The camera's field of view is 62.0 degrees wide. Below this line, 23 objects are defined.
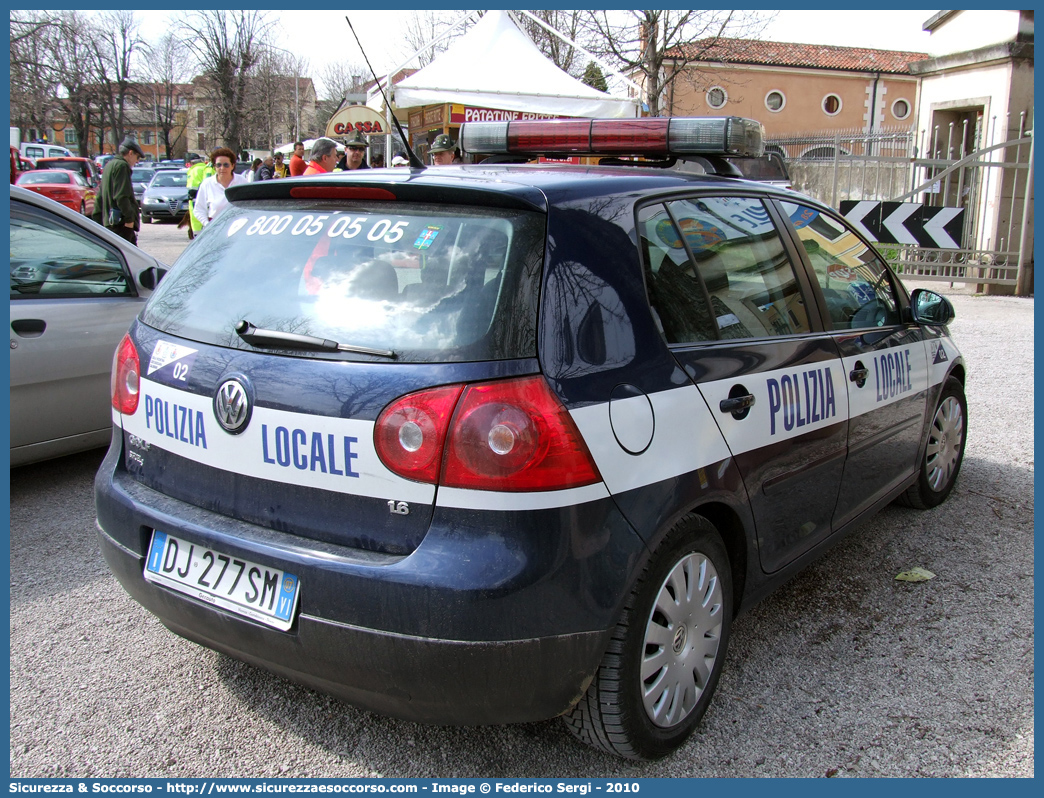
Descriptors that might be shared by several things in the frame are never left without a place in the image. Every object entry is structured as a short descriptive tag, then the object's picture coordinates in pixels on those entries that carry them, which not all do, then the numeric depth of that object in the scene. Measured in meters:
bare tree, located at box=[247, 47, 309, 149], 60.03
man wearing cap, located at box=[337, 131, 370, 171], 9.66
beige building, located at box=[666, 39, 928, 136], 46.81
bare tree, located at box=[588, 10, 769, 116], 24.22
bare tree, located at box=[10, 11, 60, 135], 31.15
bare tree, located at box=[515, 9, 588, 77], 27.09
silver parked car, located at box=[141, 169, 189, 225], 25.69
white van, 43.11
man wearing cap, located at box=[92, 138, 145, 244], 9.35
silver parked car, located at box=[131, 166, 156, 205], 31.92
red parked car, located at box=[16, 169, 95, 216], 20.79
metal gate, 13.04
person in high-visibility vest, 13.91
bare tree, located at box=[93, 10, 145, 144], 65.25
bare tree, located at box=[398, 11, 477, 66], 32.06
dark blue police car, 2.03
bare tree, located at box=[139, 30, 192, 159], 70.06
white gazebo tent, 13.27
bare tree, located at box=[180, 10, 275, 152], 57.03
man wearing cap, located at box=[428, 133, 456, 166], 8.27
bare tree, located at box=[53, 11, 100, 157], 54.16
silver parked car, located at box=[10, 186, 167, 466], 4.33
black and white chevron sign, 12.77
